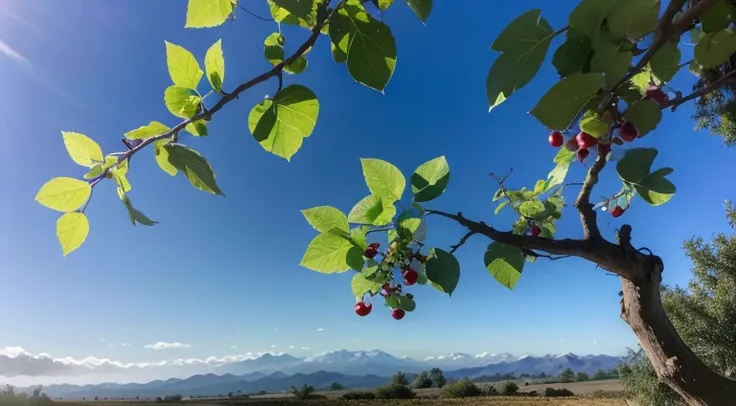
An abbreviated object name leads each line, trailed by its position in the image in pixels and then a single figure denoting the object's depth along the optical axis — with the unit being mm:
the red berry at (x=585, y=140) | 396
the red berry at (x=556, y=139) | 513
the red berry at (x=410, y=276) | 479
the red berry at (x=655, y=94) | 424
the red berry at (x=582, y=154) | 427
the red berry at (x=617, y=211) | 737
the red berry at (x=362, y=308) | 608
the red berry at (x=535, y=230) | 822
